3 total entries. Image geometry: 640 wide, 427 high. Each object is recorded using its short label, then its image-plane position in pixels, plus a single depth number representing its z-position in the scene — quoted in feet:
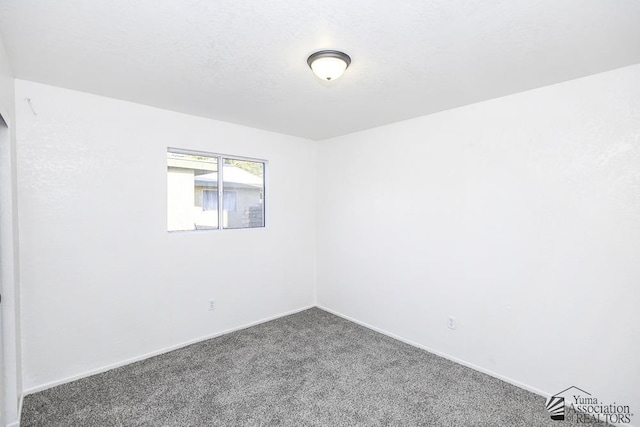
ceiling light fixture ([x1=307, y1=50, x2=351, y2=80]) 6.22
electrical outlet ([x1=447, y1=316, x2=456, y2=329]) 9.95
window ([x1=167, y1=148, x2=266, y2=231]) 10.91
